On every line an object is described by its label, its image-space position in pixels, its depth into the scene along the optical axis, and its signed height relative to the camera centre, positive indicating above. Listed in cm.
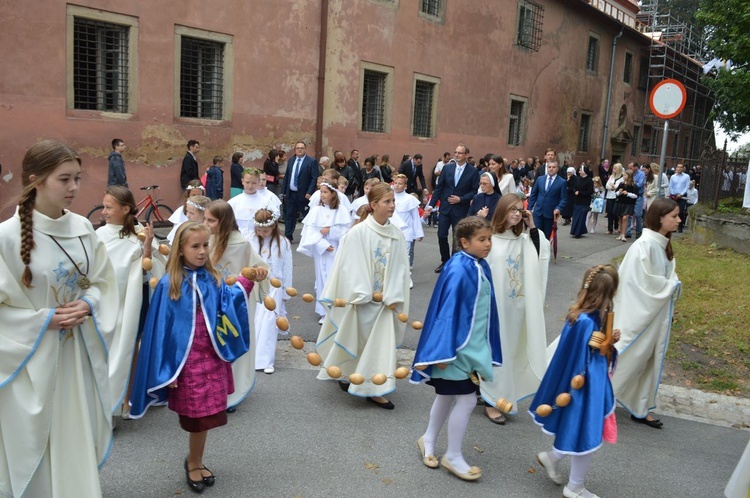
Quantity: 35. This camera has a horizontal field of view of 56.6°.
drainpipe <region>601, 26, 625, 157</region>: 3344 +363
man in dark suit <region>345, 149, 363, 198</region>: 1639 -58
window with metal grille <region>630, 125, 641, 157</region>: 3719 +169
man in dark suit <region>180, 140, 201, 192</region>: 1425 -42
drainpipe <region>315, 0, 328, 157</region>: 1738 +195
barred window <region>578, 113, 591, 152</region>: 3241 +164
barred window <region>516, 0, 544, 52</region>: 2609 +532
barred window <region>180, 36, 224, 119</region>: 1501 +144
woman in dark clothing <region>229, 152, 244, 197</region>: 1501 -61
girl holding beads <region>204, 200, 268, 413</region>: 514 -85
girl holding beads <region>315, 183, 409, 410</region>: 550 -111
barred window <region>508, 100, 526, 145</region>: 2692 +159
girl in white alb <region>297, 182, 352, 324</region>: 800 -91
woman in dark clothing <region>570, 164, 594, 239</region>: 1617 -75
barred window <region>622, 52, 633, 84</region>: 3522 +512
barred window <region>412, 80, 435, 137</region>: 2178 +156
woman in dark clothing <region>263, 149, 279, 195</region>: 1606 -49
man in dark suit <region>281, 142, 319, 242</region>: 1340 -59
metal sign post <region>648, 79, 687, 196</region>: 991 +106
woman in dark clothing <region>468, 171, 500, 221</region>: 991 -50
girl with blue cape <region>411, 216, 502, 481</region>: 425 -109
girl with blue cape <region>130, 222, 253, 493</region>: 389 -111
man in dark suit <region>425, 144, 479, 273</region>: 1088 -48
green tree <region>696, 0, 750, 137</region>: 1980 +387
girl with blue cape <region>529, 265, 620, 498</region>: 406 -130
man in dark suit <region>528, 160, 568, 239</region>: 1145 -53
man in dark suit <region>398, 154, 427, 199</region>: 1878 -36
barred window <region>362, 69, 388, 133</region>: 1992 +151
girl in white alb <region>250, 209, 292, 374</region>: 625 -121
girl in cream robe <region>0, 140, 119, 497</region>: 310 -93
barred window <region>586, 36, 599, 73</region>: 3197 +519
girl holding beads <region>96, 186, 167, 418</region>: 484 -94
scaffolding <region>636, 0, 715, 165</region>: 3725 +531
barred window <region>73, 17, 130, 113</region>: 1312 +140
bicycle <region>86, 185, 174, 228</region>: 1302 -135
